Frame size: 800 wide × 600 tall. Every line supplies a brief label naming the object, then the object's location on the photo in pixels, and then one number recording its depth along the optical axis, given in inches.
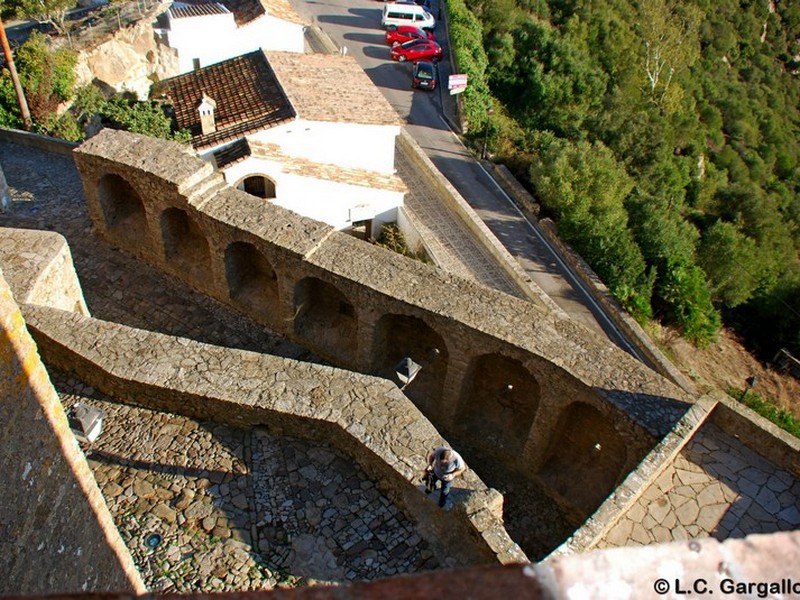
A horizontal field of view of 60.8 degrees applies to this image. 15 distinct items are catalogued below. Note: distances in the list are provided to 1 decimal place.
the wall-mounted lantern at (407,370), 376.2
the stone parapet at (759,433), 374.6
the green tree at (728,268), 920.9
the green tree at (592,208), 778.8
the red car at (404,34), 1198.9
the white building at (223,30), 875.6
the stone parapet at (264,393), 345.1
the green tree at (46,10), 852.0
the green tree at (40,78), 737.6
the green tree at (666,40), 1512.1
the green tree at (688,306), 797.9
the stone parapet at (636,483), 323.3
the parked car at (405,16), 1229.7
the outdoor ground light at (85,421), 334.6
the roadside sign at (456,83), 978.7
